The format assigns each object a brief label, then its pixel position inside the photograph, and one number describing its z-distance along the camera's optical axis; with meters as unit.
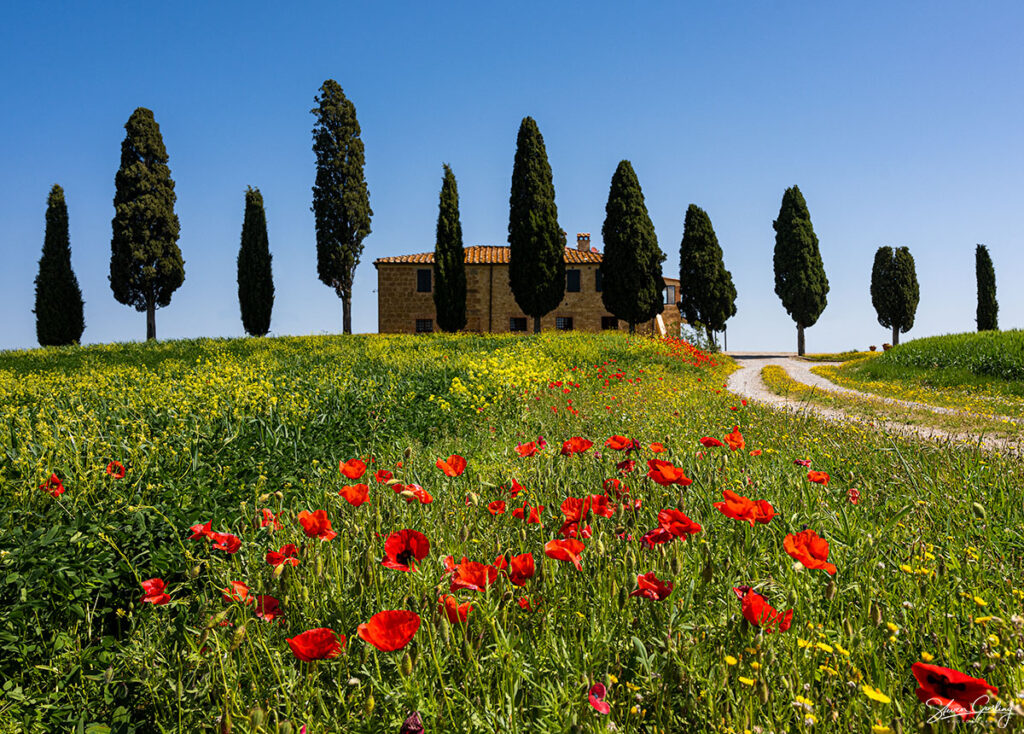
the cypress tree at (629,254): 29.17
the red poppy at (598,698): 1.34
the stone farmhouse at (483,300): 35.56
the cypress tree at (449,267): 30.47
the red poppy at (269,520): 2.41
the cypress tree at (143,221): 28.55
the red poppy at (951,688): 1.13
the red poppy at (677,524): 1.85
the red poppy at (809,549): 1.64
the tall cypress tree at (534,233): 28.89
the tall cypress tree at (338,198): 30.49
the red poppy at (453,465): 2.41
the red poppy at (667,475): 2.15
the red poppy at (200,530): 2.22
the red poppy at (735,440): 2.98
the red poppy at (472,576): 1.66
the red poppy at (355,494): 2.01
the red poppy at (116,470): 3.06
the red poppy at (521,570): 1.73
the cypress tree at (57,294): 30.69
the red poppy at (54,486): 2.93
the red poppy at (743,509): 1.88
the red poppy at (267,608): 1.80
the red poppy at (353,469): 2.29
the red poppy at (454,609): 1.60
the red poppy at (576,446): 2.71
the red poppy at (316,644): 1.40
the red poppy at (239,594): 1.94
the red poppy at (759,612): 1.56
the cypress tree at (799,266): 35.94
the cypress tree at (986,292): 38.50
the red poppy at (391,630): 1.35
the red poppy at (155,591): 2.00
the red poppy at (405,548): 1.77
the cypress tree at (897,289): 40.38
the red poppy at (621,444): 2.62
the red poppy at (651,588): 1.66
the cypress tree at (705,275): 34.16
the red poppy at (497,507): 2.42
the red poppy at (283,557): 1.83
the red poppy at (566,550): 1.71
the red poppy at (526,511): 2.36
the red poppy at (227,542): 2.15
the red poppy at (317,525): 1.93
